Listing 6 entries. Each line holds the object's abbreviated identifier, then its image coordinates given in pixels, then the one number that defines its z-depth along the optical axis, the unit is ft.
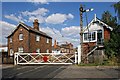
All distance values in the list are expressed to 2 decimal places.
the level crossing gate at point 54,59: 37.22
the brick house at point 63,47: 95.05
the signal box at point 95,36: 43.53
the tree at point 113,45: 37.72
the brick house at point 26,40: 54.18
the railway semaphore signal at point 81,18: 37.27
